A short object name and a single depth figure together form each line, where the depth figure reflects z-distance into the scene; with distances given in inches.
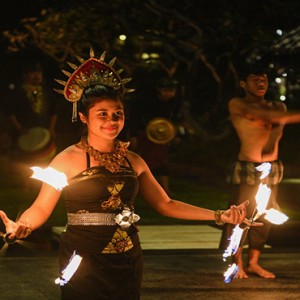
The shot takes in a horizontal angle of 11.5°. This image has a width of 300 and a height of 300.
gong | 844.3
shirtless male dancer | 509.3
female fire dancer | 297.0
